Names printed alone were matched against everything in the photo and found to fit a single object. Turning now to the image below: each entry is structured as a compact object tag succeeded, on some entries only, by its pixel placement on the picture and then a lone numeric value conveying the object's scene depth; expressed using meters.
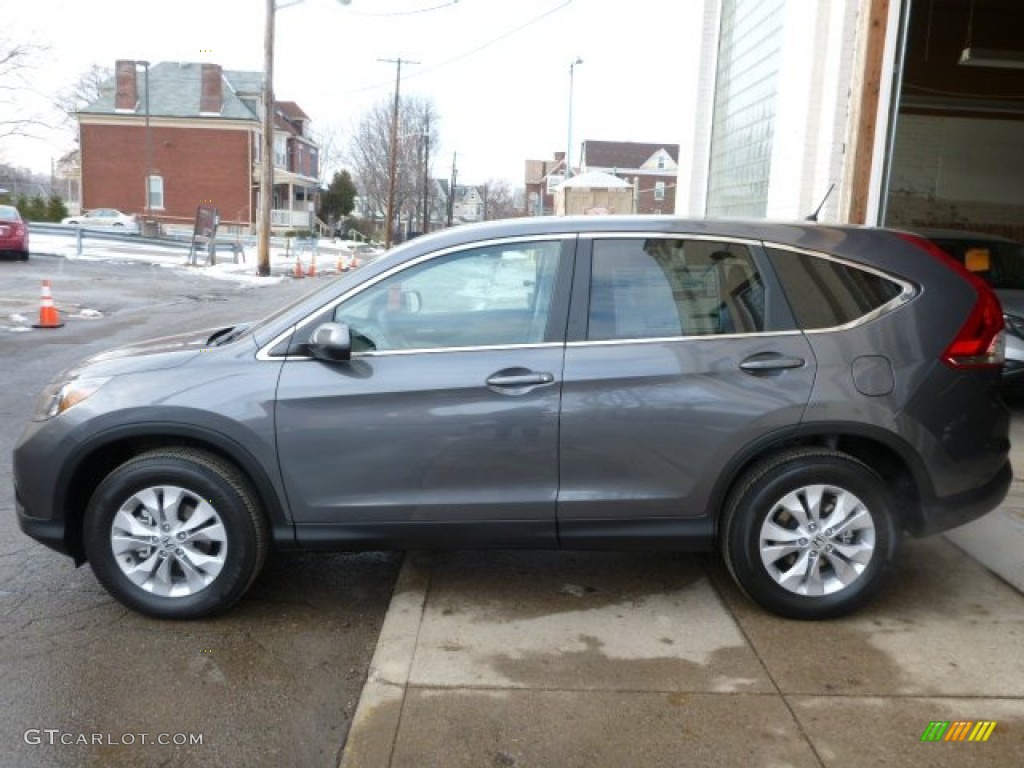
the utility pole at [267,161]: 25.19
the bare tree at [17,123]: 41.69
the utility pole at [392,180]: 45.38
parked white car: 44.59
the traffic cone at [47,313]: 13.32
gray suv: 3.77
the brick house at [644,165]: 74.06
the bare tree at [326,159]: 80.81
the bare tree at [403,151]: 59.00
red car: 24.25
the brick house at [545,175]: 88.75
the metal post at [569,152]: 37.28
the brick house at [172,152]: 53.41
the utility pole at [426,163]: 58.75
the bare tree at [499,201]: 84.56
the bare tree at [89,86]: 73.93
